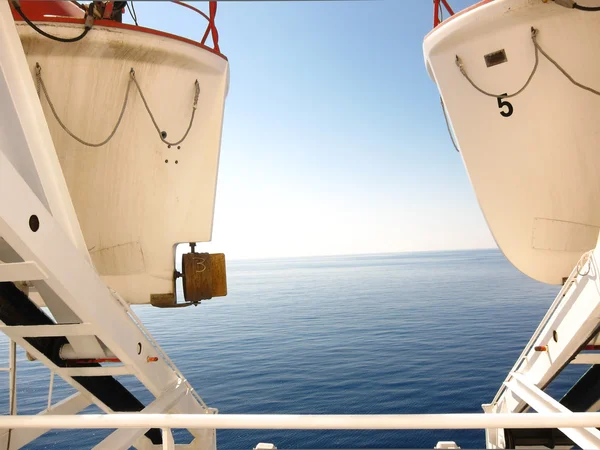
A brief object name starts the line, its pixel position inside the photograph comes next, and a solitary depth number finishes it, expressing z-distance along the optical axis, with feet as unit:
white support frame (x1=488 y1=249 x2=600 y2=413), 10.80
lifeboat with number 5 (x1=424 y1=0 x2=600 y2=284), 12.21
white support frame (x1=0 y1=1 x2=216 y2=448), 7.68
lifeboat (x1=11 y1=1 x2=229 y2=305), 13.14
